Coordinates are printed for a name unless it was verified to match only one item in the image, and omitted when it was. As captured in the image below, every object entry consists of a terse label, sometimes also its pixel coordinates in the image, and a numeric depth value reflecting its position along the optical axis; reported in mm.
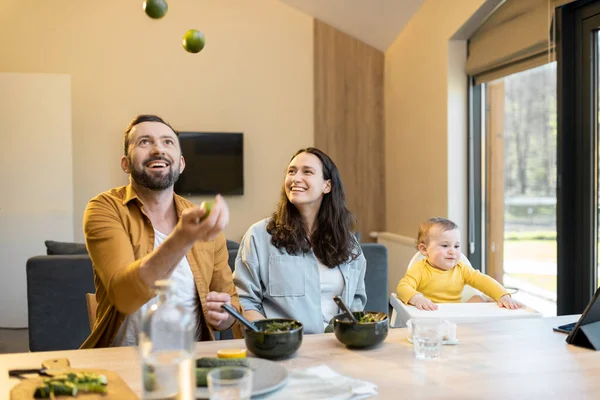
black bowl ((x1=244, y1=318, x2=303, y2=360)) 1445
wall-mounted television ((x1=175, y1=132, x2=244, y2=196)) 6055
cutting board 1161
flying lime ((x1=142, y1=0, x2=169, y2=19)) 1705
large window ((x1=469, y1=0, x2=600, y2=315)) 3525
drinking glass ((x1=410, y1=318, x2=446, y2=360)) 1480
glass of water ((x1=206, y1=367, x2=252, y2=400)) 1084
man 1744
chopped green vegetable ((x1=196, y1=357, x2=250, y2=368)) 1292
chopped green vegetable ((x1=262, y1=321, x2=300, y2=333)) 1531
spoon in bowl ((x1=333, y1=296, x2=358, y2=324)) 1512
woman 2201
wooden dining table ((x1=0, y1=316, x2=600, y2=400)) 1251
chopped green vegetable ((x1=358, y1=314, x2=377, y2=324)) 1626
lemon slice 1380
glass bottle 970
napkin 1204
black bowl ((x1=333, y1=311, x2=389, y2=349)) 1548
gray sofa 3254
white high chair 2224
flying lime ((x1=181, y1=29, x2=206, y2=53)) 1870
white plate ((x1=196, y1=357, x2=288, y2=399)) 1185
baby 2533
